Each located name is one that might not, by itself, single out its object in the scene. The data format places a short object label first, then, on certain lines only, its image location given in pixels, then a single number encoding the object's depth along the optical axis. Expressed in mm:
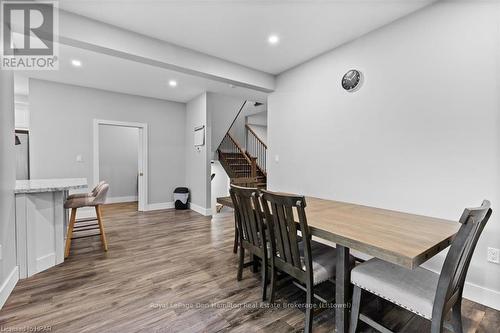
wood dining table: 1162
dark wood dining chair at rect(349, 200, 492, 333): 1092
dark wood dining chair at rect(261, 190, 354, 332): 1491
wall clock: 2701
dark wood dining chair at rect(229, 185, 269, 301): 1845
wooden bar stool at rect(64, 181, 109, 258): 2715
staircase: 6379
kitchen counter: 2205
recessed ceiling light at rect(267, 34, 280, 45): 2684
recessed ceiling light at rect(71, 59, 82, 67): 3348
